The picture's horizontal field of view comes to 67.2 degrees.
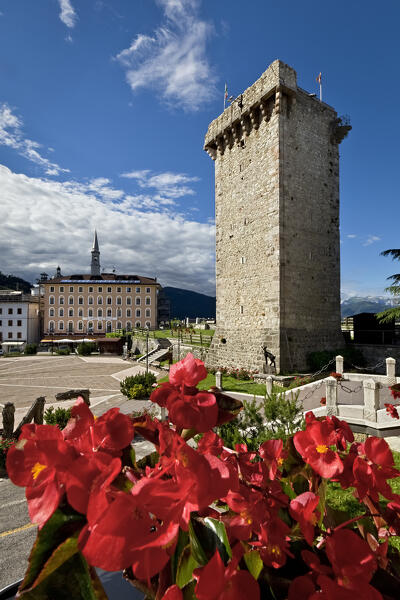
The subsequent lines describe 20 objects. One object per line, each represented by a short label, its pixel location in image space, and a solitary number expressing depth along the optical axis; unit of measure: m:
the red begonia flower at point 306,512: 0.74
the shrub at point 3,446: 8.16
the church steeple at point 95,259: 81.53
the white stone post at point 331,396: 8.69
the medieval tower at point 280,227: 17.00
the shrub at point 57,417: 10.21
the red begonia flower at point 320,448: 0.94
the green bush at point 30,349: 44.19
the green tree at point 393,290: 13.12
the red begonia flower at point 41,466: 0.61
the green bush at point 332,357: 16.69
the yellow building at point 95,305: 63.09
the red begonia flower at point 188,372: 0.95
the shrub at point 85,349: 41.38
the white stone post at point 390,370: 13.13
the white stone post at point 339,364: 15.38
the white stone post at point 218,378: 13.95
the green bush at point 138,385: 15.59
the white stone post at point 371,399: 8.33
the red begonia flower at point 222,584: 0.57
